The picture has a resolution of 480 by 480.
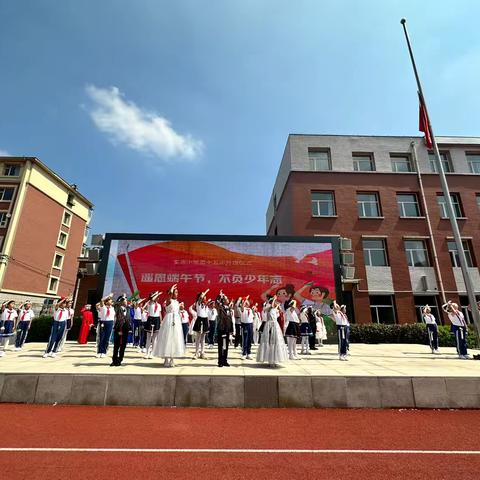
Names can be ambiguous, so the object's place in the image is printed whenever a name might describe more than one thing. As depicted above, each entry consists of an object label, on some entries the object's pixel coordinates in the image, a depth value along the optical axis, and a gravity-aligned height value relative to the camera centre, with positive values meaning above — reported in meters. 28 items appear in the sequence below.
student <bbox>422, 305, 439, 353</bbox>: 13.34 +0.00
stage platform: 6.95 -1.49
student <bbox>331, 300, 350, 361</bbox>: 10.91 +0.03
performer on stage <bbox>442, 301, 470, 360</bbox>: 11.58 +0.05
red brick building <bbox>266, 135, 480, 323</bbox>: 22.56 +10.16
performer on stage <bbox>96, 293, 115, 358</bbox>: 10.71 +0.13
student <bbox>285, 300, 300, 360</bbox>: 11.03 +0.04
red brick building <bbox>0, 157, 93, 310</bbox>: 32.19 +11.39
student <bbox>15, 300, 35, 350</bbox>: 13.30 -0.17
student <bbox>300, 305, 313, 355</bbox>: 13.00 -0.06
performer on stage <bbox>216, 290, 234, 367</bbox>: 8.89 -0.11
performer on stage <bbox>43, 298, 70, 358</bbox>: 10.97 -0.08
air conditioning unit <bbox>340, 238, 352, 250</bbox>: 19.83 +5.84
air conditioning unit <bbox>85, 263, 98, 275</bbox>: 18.22 +3.60
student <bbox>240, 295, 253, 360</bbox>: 11.03 -0.10
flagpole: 11.37 +5.24
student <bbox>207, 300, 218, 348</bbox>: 12.91 +0.44
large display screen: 18.22 +3.82
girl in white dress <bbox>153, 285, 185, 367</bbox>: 8.38 -0.29
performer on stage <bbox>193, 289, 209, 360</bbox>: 10.66 +0.11
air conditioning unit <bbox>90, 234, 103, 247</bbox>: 18.64 +5.49
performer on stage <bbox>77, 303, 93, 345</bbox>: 15.77 +0.06
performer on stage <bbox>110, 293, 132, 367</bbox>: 8.57 -0.13
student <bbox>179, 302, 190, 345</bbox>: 12.36 +0.37
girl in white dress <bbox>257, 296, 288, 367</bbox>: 8.70 -0.46
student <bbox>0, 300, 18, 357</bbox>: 12.33 +0.14
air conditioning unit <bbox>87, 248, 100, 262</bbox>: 18.09 +4.42
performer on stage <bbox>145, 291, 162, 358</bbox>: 10.88 +0.23
